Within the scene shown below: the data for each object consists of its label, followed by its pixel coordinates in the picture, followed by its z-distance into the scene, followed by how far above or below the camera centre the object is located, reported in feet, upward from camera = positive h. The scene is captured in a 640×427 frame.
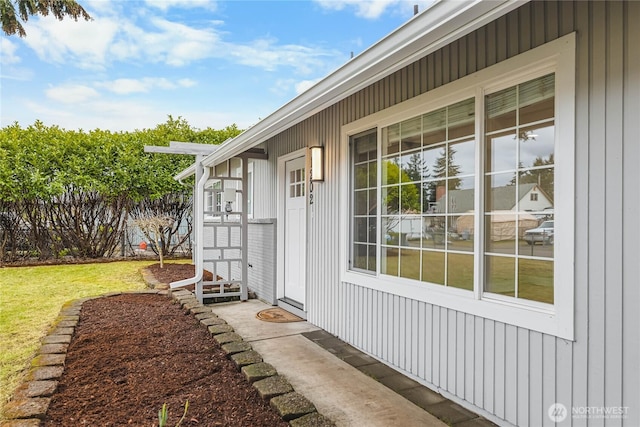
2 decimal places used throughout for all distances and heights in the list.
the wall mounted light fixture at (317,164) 14.53 +1.81
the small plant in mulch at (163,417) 6.31 -3.46
